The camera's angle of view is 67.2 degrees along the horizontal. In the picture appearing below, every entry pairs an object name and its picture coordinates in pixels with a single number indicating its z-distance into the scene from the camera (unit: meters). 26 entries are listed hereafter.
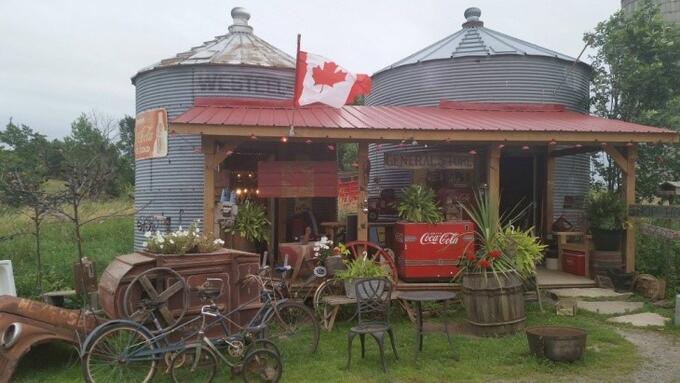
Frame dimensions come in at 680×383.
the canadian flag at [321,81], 8.38
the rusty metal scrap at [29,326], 5.39
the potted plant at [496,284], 6.74
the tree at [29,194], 6.71
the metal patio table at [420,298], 5.86
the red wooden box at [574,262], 9.59
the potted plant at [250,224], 8.59
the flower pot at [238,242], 9.03
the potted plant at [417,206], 8.45
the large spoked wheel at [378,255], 7.91
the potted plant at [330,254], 7.61
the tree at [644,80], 11.65
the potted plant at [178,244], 5.98
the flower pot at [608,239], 9.07
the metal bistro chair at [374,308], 5.45
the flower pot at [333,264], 7.60
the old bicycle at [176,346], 5.04
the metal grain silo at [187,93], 11.84
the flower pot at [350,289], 7.18
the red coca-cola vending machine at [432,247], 8.28
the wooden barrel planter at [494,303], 6.73
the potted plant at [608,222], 9.06
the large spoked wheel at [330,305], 7.21
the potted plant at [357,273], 7.22
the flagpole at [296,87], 7.85
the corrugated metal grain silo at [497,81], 11.78
